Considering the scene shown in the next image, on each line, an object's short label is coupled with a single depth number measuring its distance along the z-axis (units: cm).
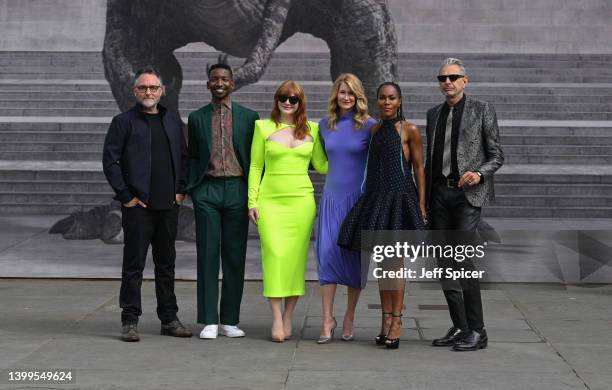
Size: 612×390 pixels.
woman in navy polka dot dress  682
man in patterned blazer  690
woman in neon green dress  715
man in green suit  728
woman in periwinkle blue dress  702
